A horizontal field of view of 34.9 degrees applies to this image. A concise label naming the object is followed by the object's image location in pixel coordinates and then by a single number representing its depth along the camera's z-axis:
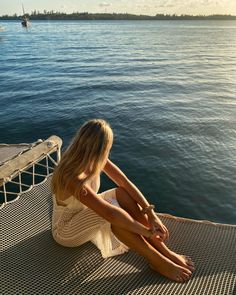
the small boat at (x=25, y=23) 99.44
